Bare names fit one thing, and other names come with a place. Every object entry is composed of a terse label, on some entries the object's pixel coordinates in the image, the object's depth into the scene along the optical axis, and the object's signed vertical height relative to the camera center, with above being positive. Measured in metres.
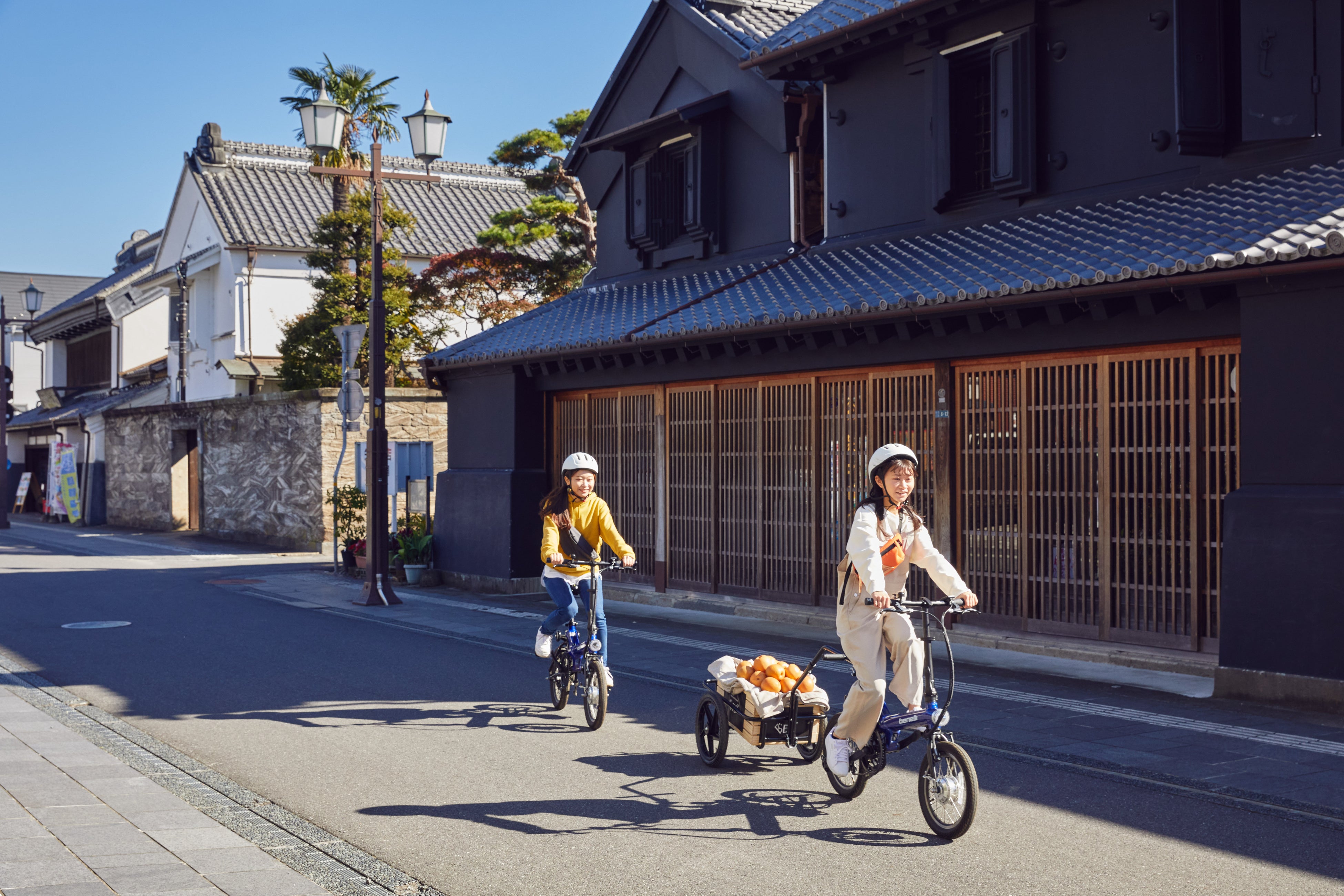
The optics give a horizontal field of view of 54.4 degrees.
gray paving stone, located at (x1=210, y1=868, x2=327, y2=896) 5.16 -1.63
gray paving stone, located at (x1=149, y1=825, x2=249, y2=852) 5.80 -1.62
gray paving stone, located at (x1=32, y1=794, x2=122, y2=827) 6.18 -1.62
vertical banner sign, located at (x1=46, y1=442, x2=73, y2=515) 39.44 -0.12
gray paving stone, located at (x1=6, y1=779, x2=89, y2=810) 6.57 -1.63
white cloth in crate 7.15 -1.22
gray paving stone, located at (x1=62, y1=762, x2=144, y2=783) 7.21 -1.64
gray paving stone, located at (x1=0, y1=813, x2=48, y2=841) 5.92 -1.61
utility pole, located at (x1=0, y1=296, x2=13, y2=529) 36.94 +1.87
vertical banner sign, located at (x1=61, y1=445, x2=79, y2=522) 38.19 -0.16
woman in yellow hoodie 9.20 -0.38
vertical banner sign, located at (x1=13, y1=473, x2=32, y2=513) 45.16 -0.34
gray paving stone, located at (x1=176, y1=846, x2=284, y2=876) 5.46 -1.63
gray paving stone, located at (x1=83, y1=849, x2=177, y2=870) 5.46 -1.61
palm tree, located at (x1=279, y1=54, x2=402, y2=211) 28.88 +8.51
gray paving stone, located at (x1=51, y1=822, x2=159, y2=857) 5.68 -1.61
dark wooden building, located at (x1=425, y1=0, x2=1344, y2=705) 9.62 +1.45
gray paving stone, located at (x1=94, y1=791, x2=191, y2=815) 6.48 -1.63
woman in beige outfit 6.28 -0.55
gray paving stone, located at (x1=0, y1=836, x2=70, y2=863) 5.54 -1.60
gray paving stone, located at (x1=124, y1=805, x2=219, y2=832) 6.13 -1.63
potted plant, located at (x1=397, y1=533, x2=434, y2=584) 19.62 -1.14
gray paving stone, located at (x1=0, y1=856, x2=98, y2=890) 5.19 -1.60
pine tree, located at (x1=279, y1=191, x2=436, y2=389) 26.30 +3.59
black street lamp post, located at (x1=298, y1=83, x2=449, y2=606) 16.62 +1.52
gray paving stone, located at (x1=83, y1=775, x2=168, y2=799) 6.86 -1.64
